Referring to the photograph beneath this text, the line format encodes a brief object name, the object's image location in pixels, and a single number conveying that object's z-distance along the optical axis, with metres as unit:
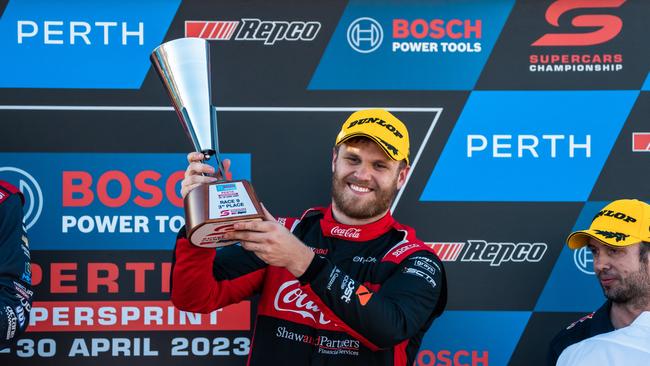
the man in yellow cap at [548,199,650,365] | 6.41
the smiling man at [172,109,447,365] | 6.15
